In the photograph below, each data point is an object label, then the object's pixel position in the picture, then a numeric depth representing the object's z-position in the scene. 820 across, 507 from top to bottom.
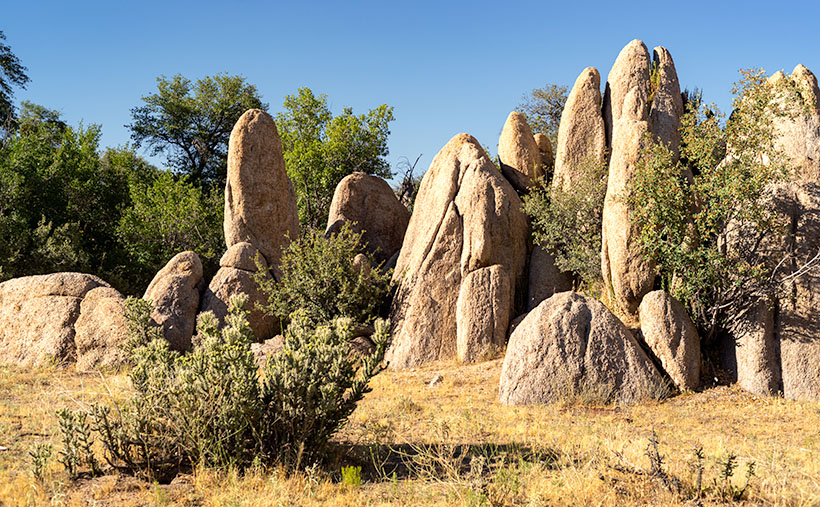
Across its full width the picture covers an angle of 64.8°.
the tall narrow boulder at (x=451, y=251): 14.31
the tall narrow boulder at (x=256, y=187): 17.41
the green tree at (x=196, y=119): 35.47
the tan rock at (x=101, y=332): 14.02
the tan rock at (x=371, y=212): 19.61
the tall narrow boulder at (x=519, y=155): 17.27
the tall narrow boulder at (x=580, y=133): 15.88
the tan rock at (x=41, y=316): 14.23
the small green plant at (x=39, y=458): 6.08
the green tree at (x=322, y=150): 27.02
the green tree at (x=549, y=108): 35.06
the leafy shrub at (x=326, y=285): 15.12
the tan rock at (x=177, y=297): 14.76
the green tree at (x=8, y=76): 29.90
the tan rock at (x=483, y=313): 13.52
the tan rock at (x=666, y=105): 14.13
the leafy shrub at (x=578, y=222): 14.30
